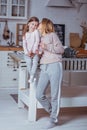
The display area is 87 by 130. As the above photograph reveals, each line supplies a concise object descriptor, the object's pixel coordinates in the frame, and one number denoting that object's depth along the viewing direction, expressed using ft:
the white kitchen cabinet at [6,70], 20.81
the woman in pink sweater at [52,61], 12.82
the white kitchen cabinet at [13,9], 21.97
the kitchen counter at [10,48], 20.75
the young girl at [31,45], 13.38
